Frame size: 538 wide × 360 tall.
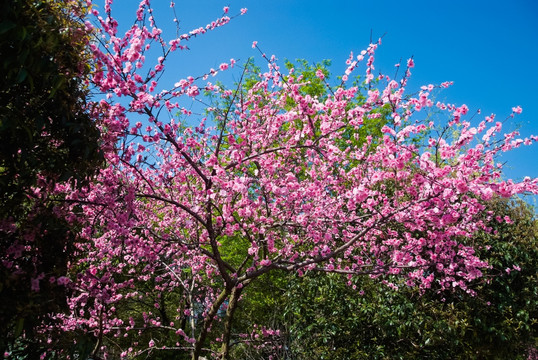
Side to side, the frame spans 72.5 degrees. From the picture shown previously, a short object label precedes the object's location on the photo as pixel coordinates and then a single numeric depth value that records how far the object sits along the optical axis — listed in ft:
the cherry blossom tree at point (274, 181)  13.03
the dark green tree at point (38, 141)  9.71
